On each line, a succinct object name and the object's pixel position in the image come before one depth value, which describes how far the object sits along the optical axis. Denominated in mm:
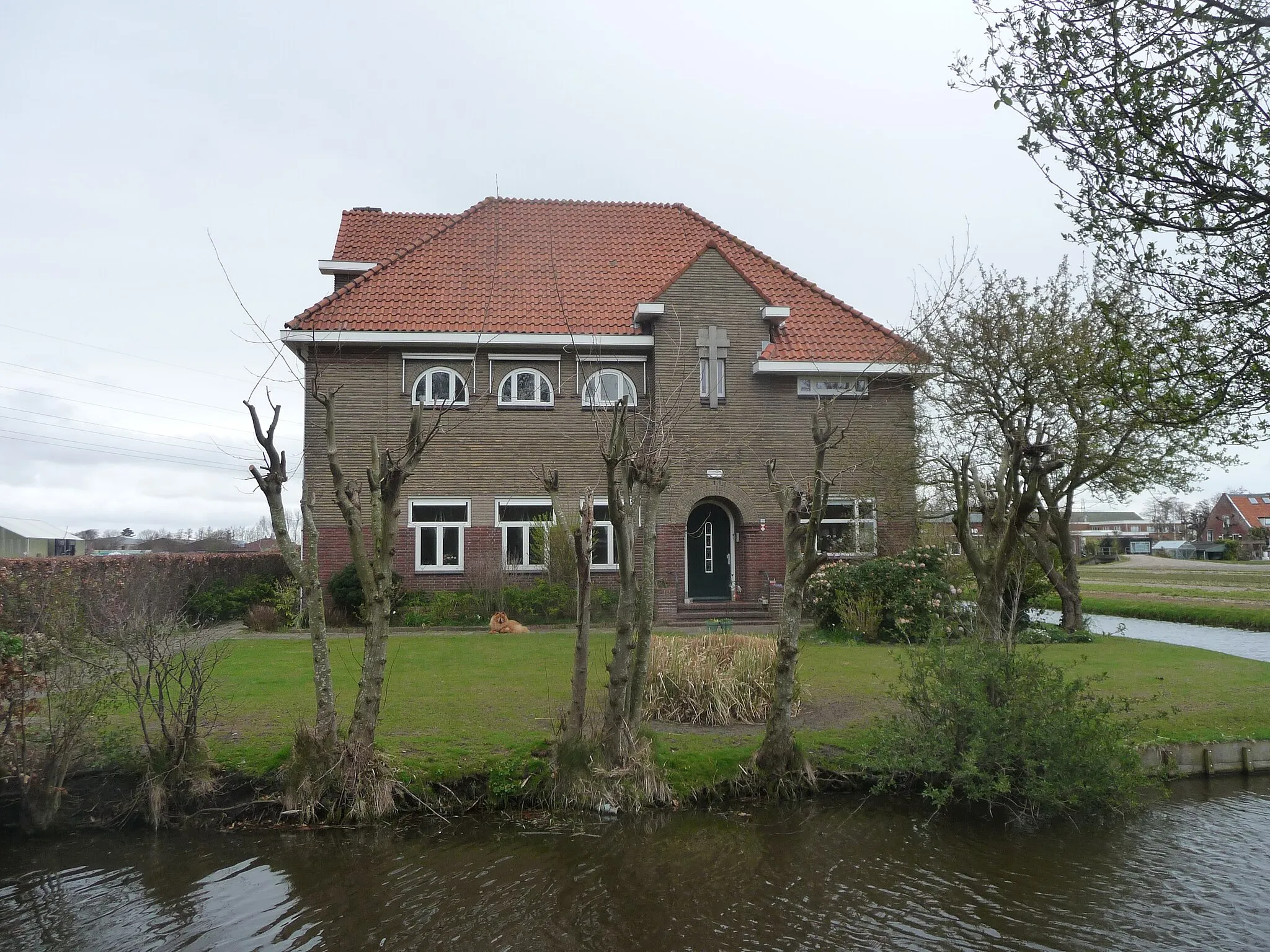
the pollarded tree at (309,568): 7715
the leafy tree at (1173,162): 5539
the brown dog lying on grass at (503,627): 17578
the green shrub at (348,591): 18281
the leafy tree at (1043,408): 14883
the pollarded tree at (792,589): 8406
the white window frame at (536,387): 20375
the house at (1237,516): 85062
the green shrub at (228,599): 19484
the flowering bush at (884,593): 16469
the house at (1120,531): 82438
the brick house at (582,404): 19734
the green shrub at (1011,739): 7840
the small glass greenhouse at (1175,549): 75488
